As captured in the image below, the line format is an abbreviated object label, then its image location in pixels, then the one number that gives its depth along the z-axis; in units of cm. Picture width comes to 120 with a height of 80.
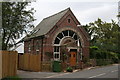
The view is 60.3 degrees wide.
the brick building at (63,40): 1460
